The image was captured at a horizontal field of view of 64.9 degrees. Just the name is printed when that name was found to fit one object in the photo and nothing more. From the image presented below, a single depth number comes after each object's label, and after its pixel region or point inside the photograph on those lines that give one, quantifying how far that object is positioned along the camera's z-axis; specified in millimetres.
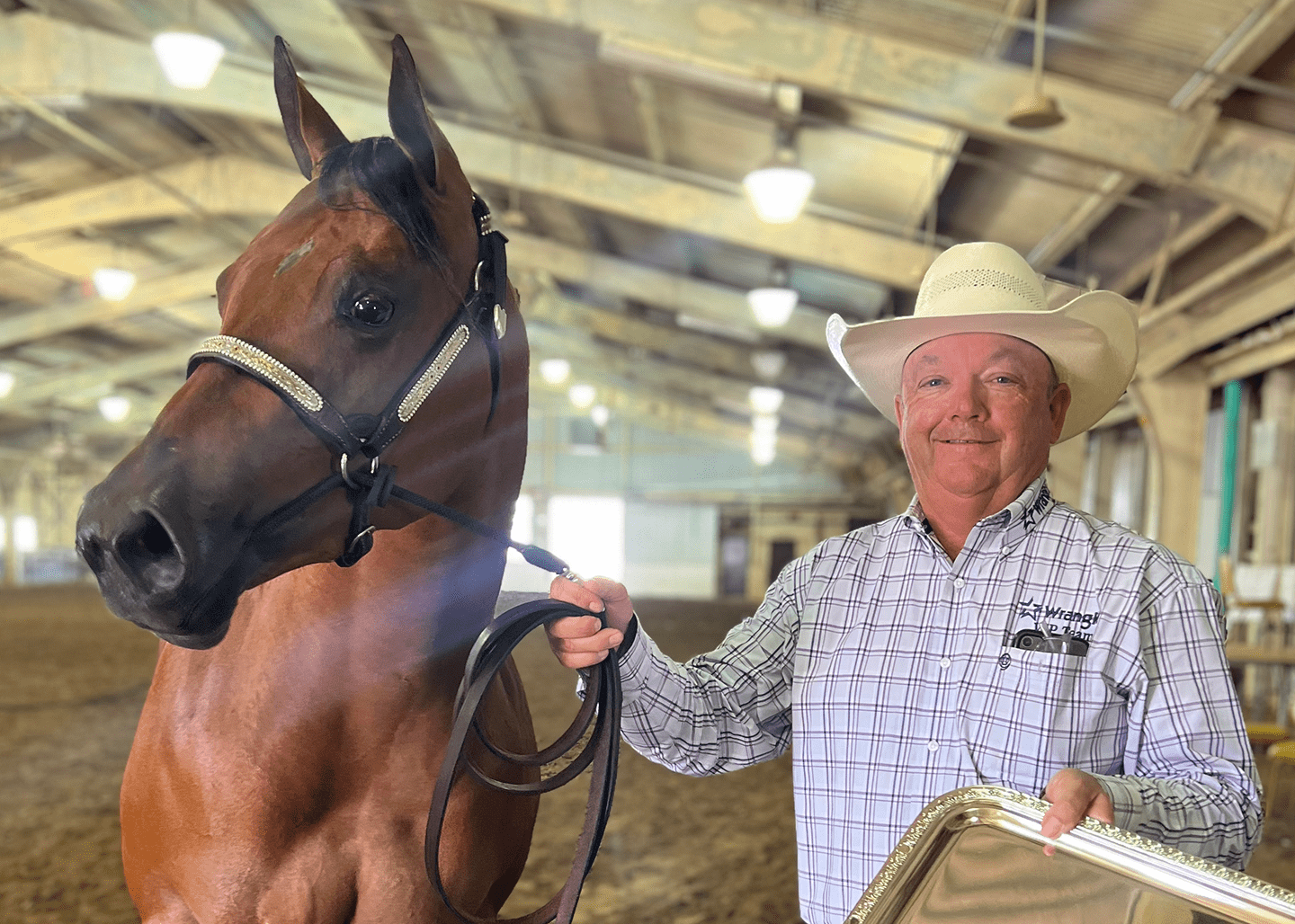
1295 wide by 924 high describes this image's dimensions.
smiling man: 1559
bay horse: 1242
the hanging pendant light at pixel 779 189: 6035
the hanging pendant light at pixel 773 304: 8859
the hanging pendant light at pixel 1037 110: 4562
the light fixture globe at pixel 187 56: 5684
